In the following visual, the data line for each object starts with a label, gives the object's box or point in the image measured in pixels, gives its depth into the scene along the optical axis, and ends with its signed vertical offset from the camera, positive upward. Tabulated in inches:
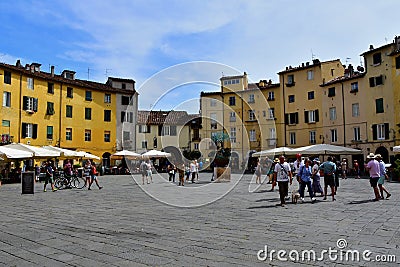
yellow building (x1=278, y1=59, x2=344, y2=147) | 1742.1 +291.8
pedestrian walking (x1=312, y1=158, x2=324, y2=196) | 559.2 -31.1
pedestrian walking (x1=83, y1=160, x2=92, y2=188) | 850.0 -19.6
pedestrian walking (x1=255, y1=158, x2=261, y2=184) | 891.1 -31.5
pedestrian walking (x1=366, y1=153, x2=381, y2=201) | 507.8 -16.9
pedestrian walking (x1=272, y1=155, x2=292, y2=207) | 470.6 -23.2
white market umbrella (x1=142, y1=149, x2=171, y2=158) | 1213.1 +27.6
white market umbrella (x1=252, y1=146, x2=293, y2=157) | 1159.7 +28.4
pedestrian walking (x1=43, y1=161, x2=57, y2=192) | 768.9 -26.6
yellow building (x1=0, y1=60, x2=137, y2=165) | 1454.2 +235.0
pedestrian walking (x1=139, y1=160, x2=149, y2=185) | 896.8 -14.6
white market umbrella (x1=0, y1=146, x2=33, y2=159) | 868.4 +25.7
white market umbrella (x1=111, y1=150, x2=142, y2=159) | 1369.6 +29.7
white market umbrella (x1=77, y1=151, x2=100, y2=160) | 1164.4 +23.2
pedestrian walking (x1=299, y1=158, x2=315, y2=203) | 522.5 -23.3
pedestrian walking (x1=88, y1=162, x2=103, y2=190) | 819.5 -21.9
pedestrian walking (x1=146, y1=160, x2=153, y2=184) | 915.5 -17.6
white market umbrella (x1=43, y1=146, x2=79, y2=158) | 1099.7 +30.9
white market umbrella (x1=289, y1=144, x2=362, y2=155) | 1128.2 +31.7
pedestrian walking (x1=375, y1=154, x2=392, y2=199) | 513.0 -16.6
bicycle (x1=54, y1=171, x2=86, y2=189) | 845.2 -38.8
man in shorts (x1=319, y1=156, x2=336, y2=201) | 526.9 -15.7
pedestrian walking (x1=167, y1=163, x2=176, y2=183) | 981.2 -21.9
